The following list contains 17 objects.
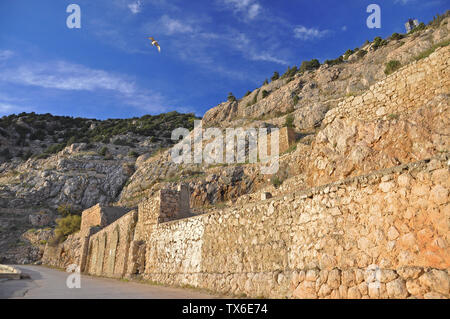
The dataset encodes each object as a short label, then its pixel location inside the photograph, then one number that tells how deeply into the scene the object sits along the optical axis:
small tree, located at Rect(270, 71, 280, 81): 70.48
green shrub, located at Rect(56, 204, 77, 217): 44.45
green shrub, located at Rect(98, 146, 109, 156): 62.48
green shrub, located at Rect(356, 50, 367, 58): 52.84
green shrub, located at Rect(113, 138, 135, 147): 69.74
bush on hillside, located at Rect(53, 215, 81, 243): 32.34
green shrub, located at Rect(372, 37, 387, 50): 52.11
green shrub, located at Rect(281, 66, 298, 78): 66.69
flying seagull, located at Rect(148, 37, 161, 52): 15.29
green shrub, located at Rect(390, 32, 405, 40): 51.46
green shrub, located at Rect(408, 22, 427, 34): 47.21
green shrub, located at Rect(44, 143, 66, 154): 67.22
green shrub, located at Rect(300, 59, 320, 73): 64.34
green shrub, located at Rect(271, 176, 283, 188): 24.40
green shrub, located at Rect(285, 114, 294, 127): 40.88
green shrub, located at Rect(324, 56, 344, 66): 57.91
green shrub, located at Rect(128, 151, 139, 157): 62.84
